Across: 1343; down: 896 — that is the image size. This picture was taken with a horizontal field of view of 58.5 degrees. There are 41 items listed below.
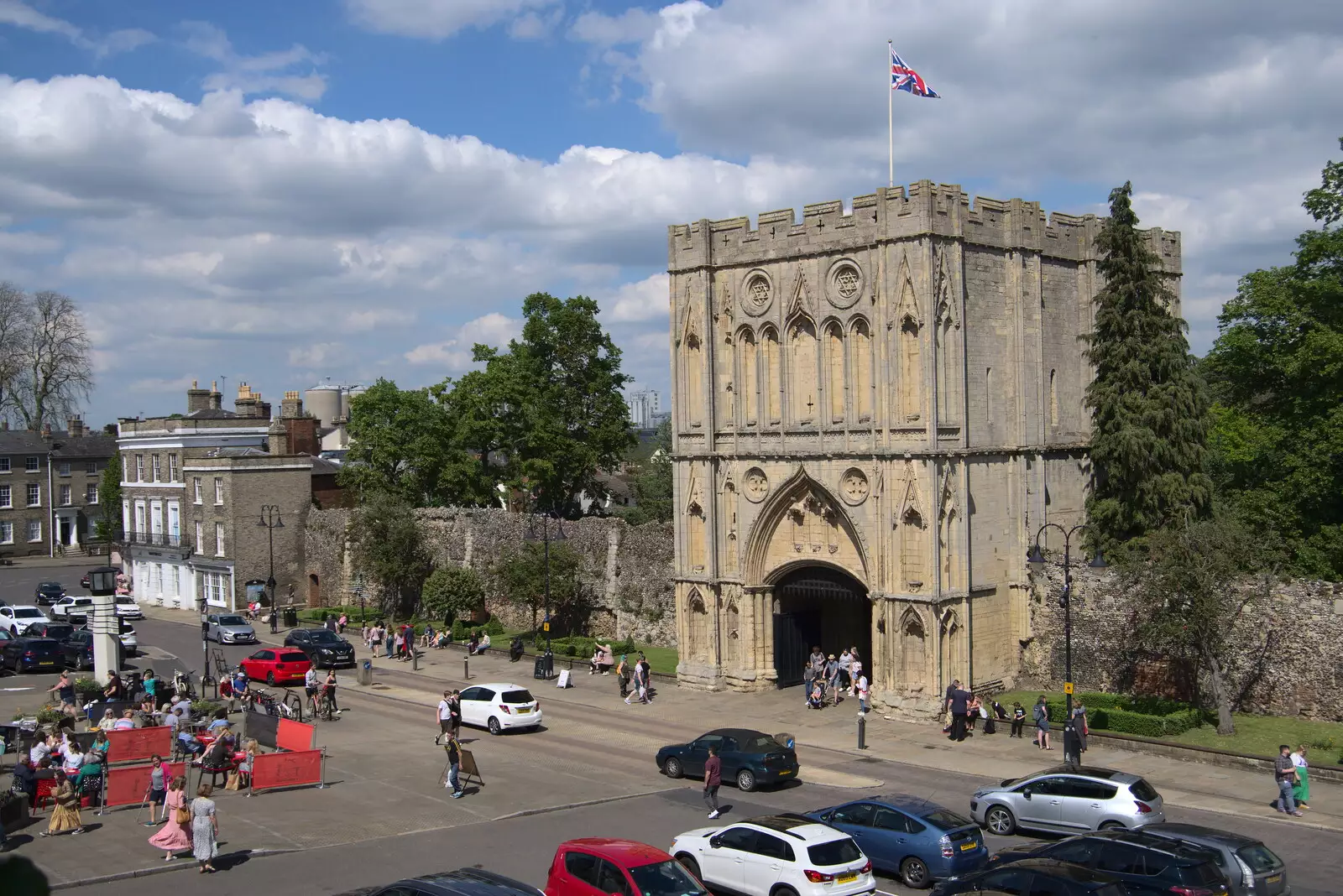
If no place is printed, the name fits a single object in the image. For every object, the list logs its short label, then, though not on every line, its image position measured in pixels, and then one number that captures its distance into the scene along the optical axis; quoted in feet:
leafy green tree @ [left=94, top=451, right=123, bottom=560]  303.89
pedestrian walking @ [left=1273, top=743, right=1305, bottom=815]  78.18
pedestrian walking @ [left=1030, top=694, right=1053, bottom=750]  101.14
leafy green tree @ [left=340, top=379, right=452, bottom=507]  213.25
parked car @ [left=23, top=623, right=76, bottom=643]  155.02
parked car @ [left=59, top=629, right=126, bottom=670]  145.59
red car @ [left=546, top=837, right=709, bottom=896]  53.72
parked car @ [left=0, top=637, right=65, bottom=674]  143.64
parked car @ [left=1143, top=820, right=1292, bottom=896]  57.31
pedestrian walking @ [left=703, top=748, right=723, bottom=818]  79.97
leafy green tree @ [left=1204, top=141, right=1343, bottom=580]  122.31
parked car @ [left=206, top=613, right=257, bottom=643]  172.24
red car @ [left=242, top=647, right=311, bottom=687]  138.92
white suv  58.90
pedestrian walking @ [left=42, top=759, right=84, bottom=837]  72.23
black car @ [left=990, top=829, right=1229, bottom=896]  55.01
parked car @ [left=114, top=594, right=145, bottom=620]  200.85
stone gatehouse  114.62
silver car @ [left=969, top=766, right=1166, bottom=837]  71.10
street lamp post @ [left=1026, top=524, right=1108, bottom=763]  90.89
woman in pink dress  68.13
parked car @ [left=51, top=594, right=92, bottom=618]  191.21
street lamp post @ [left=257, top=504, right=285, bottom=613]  208.74
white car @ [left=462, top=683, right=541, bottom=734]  111.14
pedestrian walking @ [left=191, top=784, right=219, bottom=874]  66.18
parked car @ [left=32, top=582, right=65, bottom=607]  216.13
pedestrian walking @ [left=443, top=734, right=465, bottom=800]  85.35
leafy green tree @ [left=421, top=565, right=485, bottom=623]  174.50
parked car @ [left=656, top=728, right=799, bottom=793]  87.45
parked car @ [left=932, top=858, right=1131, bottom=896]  52.13
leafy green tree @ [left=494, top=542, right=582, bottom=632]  159.12
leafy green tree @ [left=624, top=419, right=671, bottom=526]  245.86
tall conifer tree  119.85
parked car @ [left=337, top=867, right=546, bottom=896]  48.88
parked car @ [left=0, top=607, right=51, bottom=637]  168.74
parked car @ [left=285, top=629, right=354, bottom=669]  151.84
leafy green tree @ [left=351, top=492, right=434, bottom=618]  185.16
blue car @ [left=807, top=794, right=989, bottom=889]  64.49
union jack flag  114.93
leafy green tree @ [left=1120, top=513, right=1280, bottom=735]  97.71
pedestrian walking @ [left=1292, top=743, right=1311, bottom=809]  78.95
